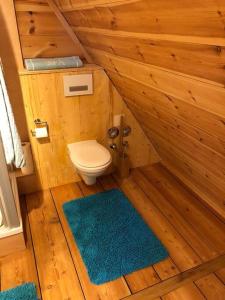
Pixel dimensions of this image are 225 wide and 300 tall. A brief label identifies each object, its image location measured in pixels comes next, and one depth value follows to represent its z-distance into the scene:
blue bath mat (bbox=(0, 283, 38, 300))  1.51
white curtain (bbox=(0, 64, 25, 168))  1.48
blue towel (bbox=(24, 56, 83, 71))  2.02
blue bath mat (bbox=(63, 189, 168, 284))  1.73
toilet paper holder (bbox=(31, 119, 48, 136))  2.19
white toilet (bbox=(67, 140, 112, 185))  2.09
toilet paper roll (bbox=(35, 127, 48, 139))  2.19
